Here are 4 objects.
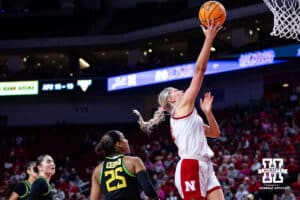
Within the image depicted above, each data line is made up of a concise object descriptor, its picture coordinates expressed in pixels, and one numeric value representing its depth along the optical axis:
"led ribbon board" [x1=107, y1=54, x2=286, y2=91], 22.38
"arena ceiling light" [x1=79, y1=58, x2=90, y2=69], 32.43
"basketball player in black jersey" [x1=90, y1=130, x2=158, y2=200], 4.54
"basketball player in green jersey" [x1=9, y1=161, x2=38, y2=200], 6.54
